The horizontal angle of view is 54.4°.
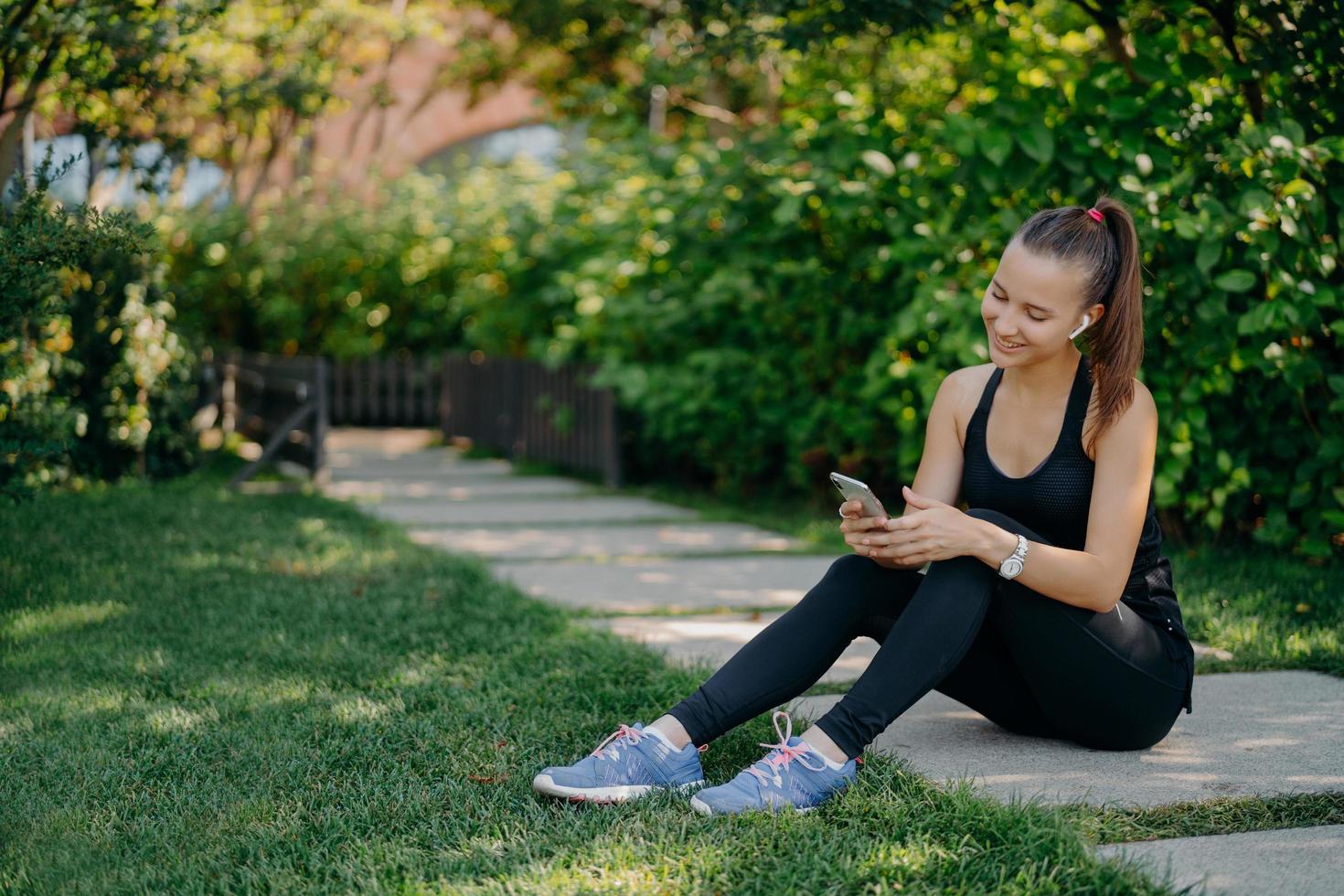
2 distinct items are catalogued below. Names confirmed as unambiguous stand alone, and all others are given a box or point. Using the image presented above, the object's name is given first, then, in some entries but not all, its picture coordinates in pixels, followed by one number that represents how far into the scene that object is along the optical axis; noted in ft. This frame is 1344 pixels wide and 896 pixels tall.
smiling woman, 8.46
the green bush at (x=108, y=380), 21.44
